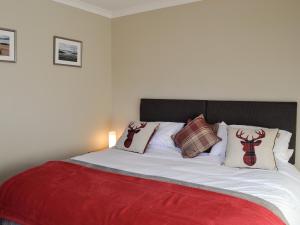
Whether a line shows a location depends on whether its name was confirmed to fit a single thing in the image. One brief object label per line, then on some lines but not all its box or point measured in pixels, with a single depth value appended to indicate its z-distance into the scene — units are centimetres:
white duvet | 208
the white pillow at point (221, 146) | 301
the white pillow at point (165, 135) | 338
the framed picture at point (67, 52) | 358
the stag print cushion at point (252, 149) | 262
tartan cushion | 306
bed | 172
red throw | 166
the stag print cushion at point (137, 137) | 331
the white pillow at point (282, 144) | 276
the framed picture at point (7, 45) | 305
